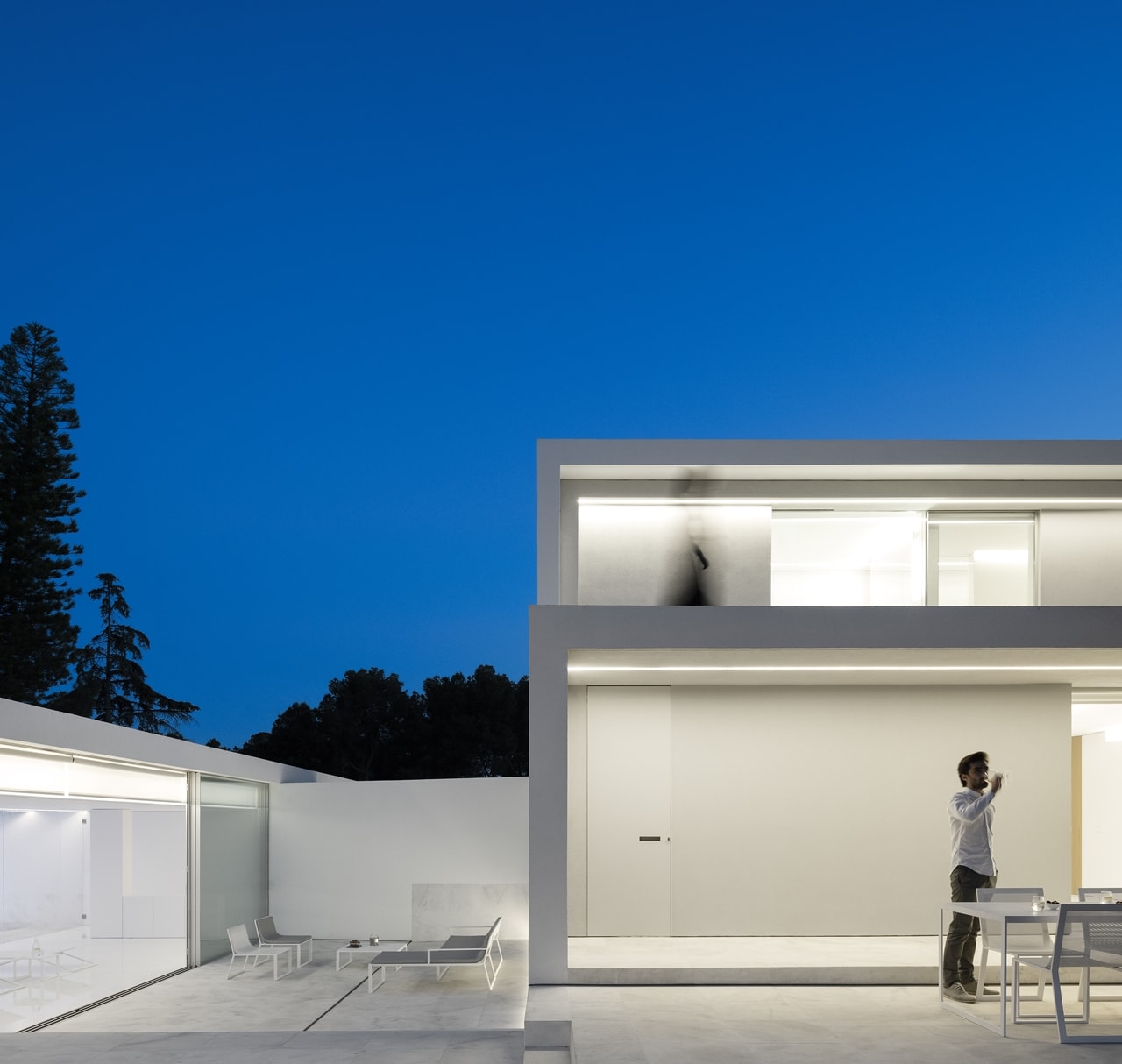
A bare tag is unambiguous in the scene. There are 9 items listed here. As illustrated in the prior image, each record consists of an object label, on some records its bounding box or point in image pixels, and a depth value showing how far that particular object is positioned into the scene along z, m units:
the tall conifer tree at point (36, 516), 32.53
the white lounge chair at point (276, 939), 14.03
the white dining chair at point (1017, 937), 7.58
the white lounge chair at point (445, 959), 12.07
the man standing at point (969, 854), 7.94
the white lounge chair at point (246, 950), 13.65
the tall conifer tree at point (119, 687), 41.09
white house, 11.06
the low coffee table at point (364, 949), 13.96
